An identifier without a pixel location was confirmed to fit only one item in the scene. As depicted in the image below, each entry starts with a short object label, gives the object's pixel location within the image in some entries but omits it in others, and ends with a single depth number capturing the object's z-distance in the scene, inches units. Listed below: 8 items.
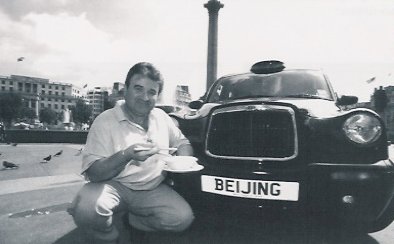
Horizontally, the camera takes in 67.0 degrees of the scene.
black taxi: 83.0
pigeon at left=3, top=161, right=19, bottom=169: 289.0
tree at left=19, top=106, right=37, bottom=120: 3091.3
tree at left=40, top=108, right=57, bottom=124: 3454.7
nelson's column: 823.1
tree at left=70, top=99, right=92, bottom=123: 3496.6
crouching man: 81.4
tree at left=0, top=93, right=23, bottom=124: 2393.0
